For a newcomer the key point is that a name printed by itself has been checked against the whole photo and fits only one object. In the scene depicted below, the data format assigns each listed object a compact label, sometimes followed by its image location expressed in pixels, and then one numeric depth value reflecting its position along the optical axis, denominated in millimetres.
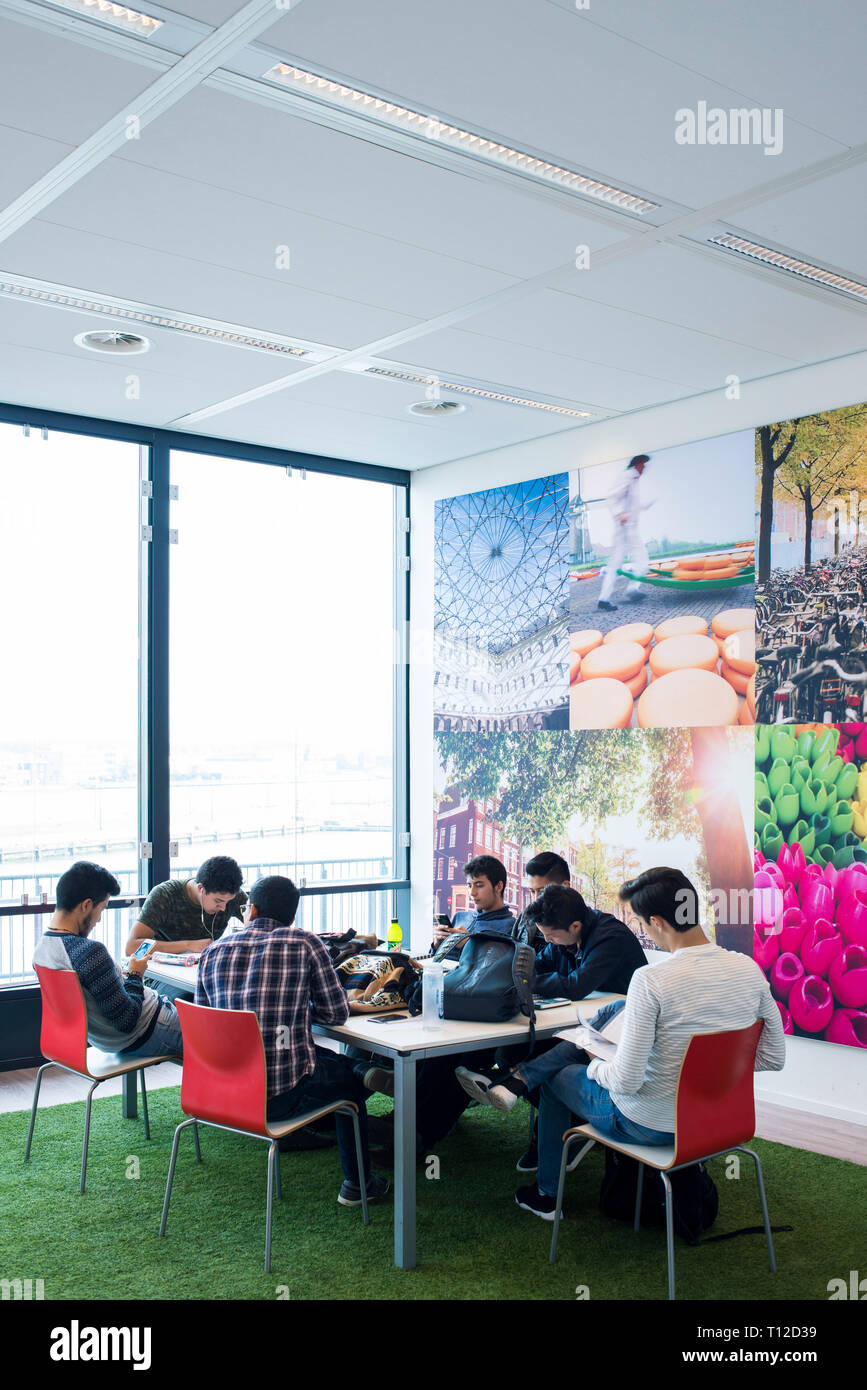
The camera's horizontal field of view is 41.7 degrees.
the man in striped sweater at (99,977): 4230
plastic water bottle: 3900
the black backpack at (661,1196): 3721
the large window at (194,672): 6047
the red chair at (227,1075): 3504
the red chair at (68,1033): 4207
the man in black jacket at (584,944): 4316
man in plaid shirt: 3676
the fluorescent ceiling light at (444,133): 3025
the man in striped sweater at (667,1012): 3277
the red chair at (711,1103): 3186
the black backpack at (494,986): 3826
